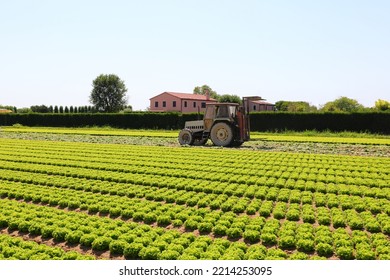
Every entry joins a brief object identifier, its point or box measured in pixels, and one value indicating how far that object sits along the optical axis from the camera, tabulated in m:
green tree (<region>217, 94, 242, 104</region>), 88.00
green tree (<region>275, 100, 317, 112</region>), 81.31
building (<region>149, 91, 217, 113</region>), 74.44
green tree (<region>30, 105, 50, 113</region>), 90.49
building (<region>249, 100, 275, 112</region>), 85.62
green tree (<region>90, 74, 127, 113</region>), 92.25
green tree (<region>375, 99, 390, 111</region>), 47.59
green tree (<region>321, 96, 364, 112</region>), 92.25
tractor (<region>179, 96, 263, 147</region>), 22.19
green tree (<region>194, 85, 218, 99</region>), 146.32
